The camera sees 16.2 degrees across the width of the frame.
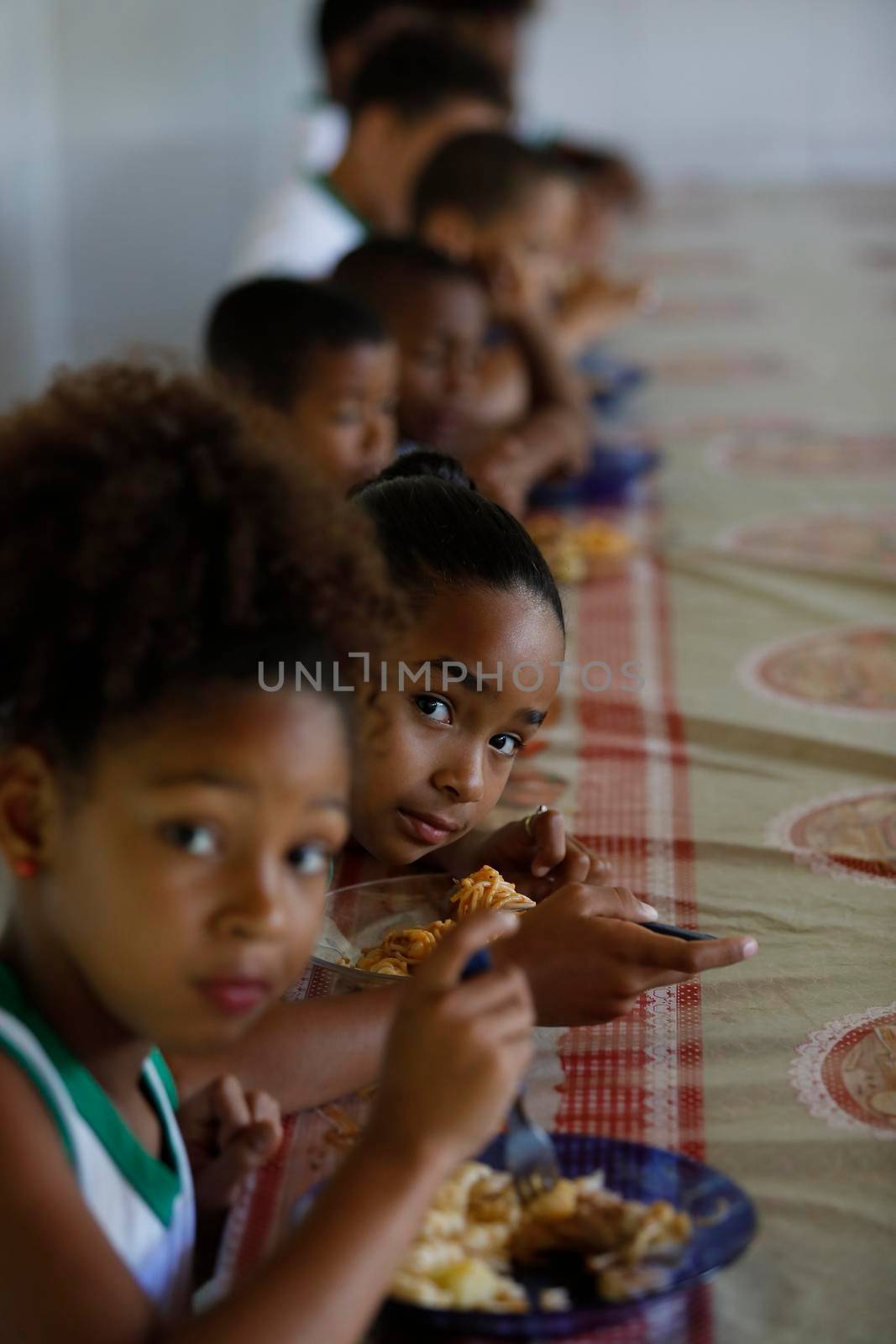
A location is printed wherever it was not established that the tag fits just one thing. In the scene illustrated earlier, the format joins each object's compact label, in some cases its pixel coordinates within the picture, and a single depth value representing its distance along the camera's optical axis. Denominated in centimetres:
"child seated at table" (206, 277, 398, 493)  210
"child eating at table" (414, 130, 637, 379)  287
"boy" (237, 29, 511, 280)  317
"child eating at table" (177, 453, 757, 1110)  149
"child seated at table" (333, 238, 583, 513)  233
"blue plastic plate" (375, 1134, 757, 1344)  116
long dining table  125
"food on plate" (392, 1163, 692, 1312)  118
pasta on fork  139
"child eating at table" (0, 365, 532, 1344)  115
